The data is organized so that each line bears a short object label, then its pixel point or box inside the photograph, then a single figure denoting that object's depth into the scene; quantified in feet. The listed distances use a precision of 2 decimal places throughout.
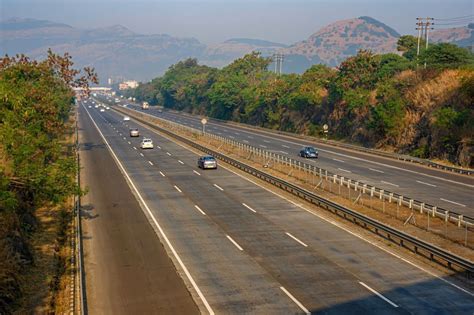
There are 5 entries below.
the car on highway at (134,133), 294.66
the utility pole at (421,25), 292.20
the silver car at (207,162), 173.68
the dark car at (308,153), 199.41
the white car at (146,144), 235.42
